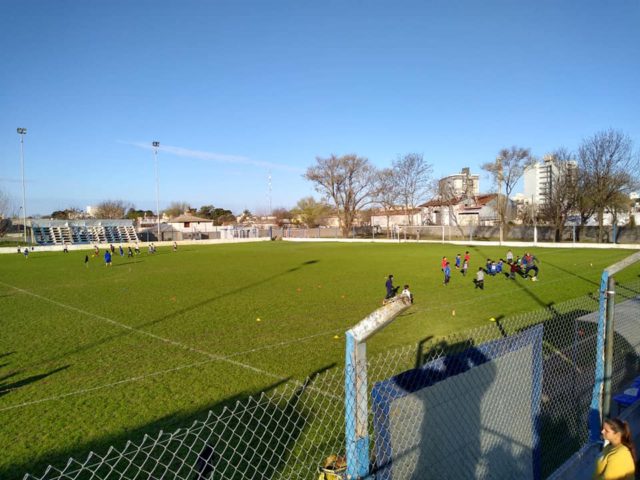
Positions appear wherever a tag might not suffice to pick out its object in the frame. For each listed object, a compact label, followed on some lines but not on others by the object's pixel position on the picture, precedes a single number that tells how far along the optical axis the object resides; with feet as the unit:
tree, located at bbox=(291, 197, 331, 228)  351.50
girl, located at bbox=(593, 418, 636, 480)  11.82
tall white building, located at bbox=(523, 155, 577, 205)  520.55
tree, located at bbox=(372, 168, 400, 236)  251.60
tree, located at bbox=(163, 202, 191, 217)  477.81
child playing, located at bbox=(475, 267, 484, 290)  60.39
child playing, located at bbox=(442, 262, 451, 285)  65.62
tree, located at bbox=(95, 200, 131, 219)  383.65
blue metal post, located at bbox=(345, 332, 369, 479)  8.04
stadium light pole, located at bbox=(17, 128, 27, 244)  184.34
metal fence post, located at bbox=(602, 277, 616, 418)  14.79
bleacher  213.56
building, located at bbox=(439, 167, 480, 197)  231.30
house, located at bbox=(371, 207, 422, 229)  267.18
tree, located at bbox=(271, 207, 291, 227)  380.99
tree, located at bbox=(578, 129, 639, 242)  156.87
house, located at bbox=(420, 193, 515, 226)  263.08
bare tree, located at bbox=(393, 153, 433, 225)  247.09
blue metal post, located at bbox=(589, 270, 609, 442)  15.30
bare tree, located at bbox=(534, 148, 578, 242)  169.78
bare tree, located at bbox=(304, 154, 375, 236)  253.24
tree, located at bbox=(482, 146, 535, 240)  194.90
